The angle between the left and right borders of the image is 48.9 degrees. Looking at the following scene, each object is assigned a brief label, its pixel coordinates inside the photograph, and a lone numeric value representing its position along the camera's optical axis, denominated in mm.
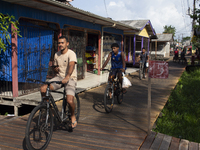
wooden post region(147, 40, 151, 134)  4422
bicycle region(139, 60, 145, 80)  12117
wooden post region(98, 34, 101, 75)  12742
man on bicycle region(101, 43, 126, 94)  6261
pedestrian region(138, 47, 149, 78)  12023
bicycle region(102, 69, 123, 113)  5680
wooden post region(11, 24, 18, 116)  6410
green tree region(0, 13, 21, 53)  5687
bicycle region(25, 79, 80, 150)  3252
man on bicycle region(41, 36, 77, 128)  4125
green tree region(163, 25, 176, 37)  84425
